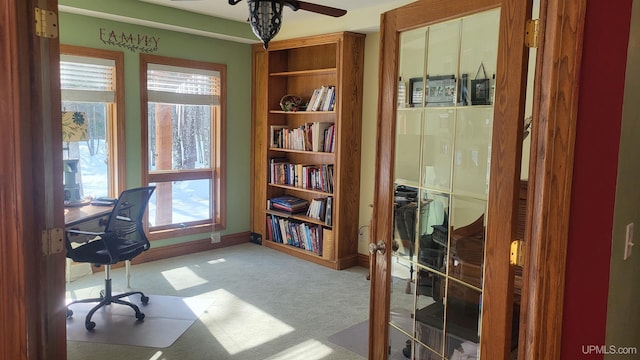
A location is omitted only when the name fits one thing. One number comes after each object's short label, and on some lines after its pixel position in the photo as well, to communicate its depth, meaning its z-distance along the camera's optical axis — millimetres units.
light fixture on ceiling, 2545
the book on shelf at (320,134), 5074
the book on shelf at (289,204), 5422
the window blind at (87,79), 4273
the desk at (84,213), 3291
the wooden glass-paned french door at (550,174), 1420
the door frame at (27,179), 1373
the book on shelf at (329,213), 4977
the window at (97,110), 4309
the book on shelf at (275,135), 5586
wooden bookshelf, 4797
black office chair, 3408
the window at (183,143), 4957
